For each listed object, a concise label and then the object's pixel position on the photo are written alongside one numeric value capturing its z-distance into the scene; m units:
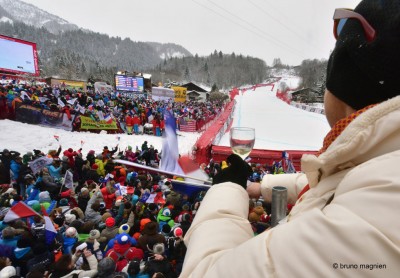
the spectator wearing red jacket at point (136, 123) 19.48
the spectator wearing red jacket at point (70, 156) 9.26
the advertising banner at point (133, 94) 40.64
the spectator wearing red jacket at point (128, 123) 19.19
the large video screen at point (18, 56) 27.54
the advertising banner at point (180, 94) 40.17
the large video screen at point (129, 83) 38.19
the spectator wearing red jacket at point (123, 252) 3.98
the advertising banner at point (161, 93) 34.84
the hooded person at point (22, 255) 3.99
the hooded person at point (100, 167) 8.88
